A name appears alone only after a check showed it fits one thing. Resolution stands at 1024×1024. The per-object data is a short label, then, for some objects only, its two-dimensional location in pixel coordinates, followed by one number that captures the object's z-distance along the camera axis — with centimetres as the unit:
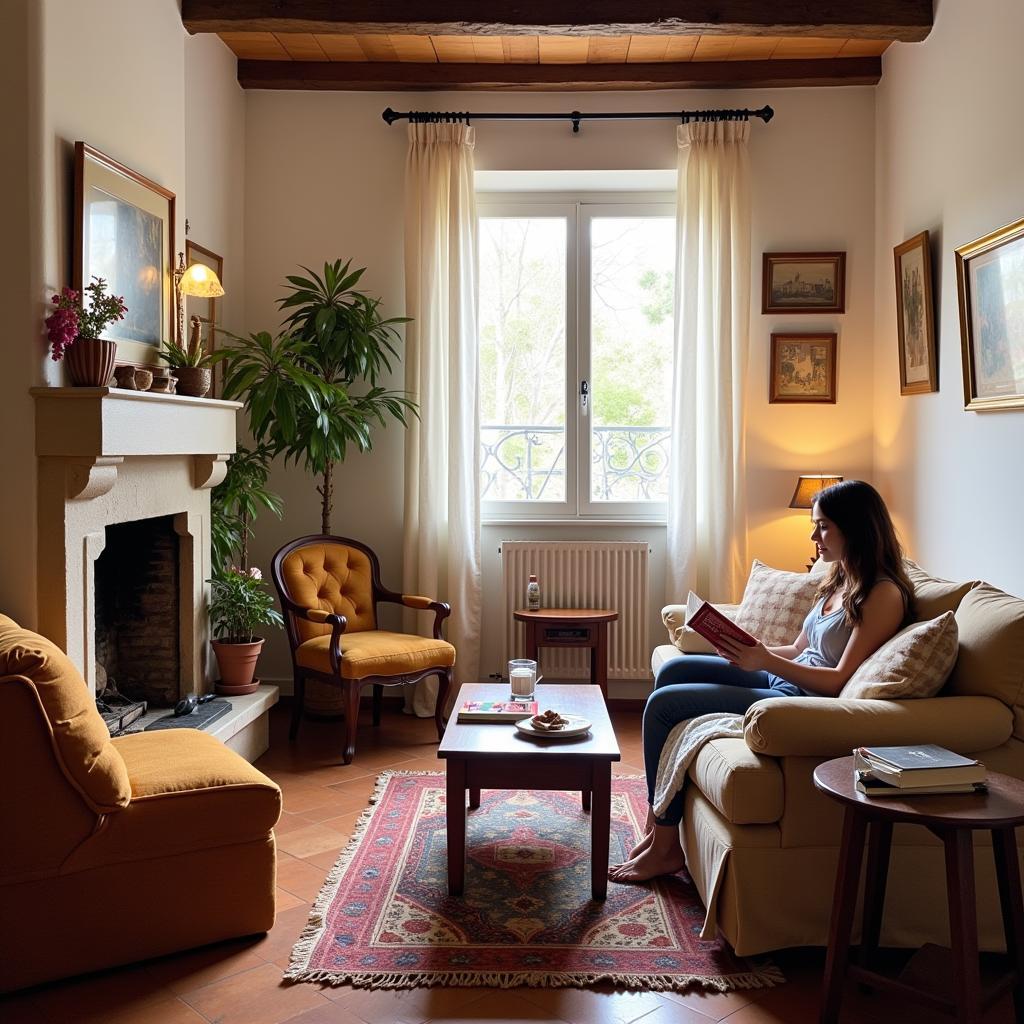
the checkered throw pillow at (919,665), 276
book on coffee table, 334
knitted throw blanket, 299
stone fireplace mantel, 308
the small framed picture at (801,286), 528
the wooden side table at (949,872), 210
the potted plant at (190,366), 391
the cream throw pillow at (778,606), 388
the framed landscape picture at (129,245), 329
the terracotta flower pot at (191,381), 390
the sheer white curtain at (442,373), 525
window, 557
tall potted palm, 464
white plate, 314
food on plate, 317
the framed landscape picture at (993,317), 360
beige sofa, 262
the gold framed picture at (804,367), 530
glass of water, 361
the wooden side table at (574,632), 510
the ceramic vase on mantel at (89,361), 315
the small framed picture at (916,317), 447
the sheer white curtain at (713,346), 520
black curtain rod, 521
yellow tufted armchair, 448
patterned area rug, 263
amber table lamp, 500
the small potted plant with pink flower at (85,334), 305
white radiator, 539
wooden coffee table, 302
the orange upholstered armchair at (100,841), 248
